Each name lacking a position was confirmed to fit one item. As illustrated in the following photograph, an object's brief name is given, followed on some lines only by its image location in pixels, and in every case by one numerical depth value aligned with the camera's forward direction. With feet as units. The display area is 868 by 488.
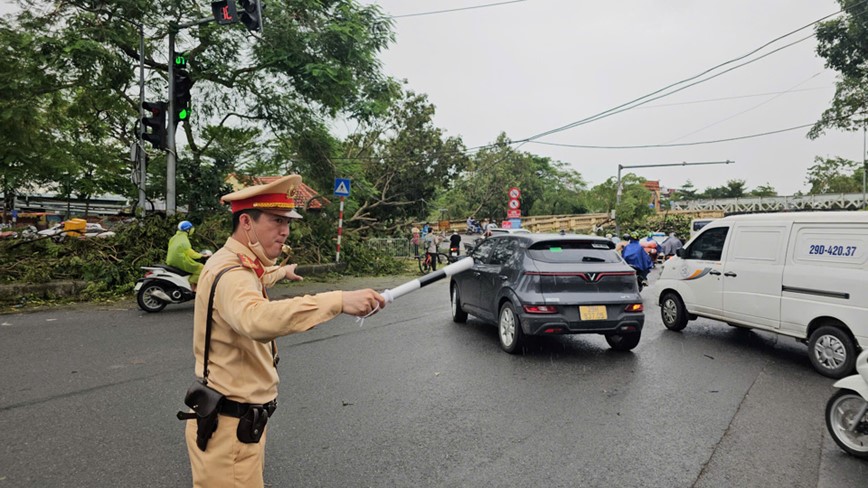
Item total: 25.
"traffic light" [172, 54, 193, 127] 36.55
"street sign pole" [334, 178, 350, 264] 46.93
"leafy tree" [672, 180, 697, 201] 318.24
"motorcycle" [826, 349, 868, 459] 11.88
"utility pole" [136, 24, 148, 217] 37.11
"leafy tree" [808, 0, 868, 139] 74.43
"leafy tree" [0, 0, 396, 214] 35.06
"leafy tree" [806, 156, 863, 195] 186.91
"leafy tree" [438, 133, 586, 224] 175.22
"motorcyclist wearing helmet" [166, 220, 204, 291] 29.86
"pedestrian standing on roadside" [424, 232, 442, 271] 56.03
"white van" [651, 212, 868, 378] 18.06
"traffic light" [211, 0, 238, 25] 29.01
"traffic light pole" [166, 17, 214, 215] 36.83
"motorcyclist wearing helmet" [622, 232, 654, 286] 38.58
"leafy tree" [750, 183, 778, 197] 255.29
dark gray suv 20.33
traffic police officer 6.03
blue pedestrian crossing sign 46.93
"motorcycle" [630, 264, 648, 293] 38.93
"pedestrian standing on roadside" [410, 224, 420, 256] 64.55
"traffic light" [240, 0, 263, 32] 28.94
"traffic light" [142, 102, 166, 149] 35.50
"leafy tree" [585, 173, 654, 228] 115.03
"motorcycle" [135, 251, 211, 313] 30.14
